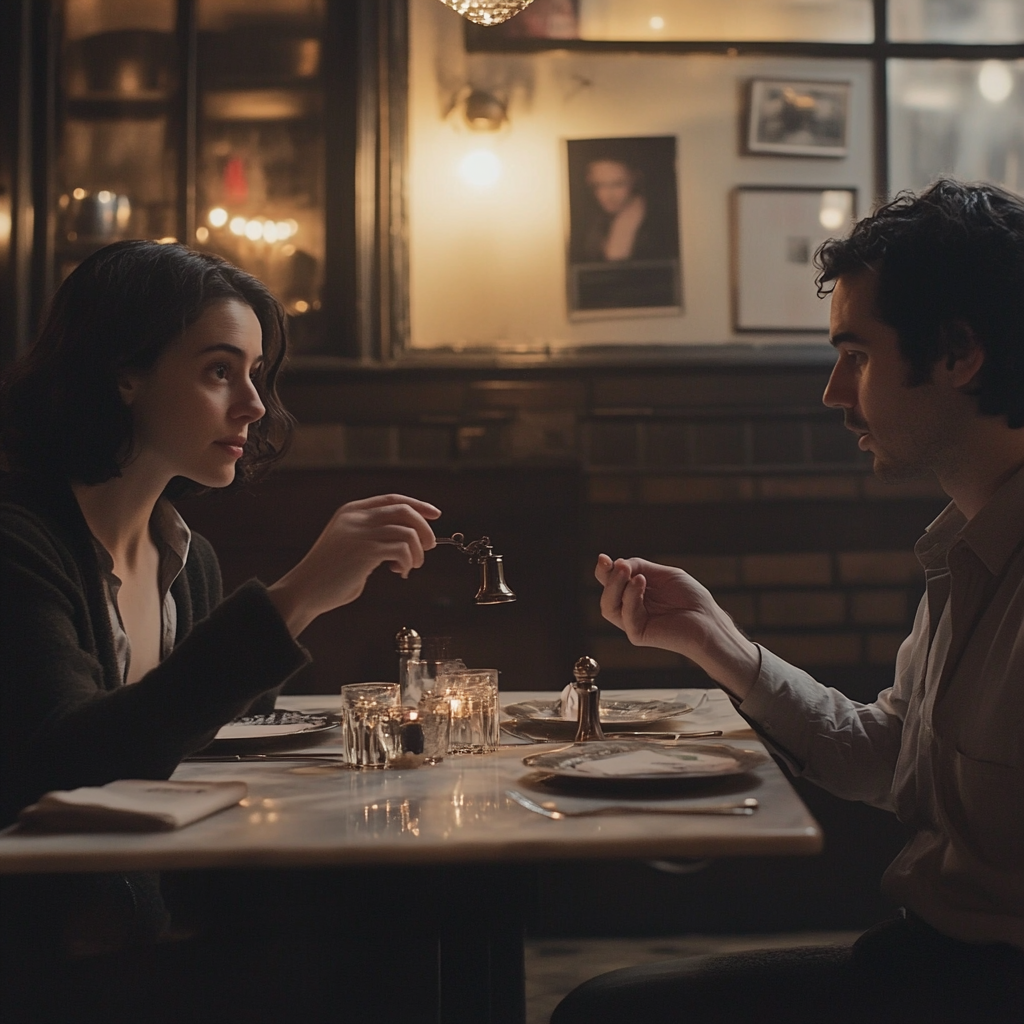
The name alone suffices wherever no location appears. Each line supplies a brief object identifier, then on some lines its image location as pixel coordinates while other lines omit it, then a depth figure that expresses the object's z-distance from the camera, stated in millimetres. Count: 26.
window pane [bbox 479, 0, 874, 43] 4031
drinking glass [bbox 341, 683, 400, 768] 1457
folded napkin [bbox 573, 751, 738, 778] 1268
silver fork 1143
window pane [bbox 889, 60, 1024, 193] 4066
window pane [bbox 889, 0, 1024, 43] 4086
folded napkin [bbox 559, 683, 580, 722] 1746
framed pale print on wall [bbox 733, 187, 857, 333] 4043
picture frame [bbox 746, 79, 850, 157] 4039
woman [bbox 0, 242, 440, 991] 1270
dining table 1041
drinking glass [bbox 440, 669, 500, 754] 1543
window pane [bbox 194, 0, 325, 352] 4082
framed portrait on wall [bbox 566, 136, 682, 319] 4035
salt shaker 1802
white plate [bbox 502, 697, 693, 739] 1666
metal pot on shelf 4051
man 1315
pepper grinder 1606
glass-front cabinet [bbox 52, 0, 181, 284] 4070
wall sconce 3996
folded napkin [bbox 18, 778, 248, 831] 1104
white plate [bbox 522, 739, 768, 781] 1256
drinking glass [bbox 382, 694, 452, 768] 1457
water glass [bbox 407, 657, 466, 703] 1679
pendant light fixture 2225
